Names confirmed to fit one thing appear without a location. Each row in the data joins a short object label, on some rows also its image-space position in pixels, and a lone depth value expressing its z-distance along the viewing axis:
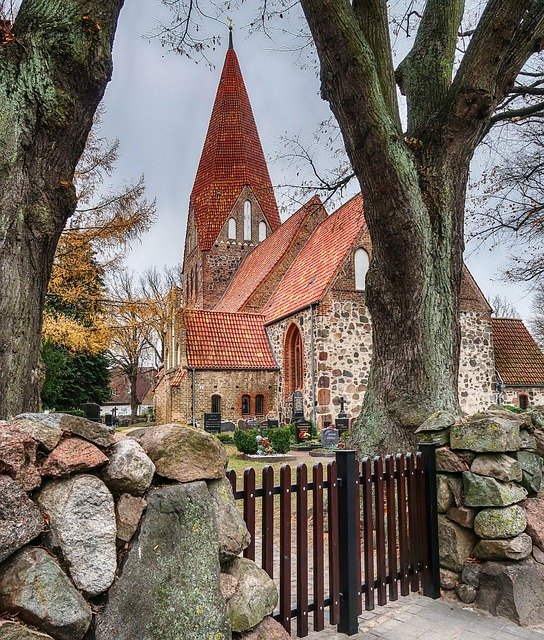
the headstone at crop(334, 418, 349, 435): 16.16
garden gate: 3.12
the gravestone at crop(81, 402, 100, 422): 21.75
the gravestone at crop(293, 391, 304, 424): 18.22
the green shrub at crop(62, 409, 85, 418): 21.14
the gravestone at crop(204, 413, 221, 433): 18.80
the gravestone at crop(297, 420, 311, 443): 15.91
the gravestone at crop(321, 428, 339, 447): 15.09
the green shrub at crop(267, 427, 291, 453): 13.40
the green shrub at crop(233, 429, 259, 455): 13.34
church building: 18.20
